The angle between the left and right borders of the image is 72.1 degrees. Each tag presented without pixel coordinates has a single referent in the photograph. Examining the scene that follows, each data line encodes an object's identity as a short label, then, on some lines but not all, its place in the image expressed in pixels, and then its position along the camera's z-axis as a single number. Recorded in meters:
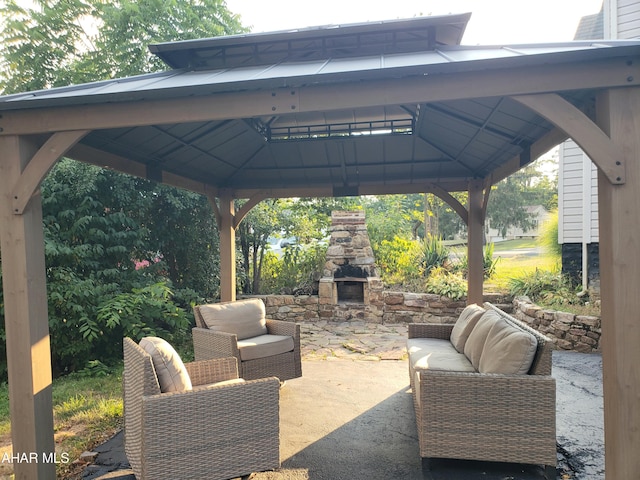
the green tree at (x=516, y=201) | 18.17
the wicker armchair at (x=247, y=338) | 4.06
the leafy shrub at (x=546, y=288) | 6.73
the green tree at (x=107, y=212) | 5.35
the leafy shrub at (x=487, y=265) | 8.80
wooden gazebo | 2.16
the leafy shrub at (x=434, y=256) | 9.14
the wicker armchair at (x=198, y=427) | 2.38
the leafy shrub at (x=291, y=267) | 9.12
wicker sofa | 2.66
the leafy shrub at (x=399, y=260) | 9.01
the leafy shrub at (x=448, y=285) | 7.90
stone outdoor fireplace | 8.42
